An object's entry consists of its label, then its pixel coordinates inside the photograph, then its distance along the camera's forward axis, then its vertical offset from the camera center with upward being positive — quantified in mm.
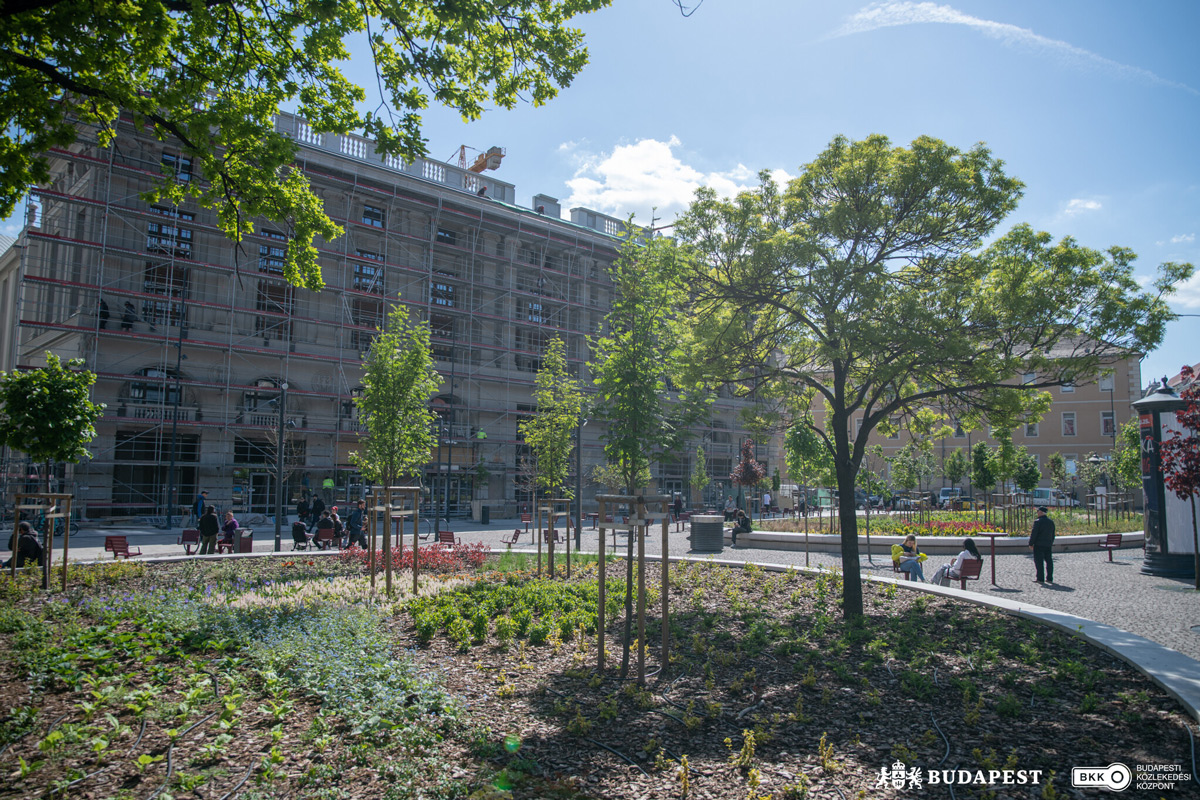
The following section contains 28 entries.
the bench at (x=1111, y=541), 17344 -1815
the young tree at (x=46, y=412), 11570 +900
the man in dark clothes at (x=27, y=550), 11875 -1500
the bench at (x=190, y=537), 17000 -1828
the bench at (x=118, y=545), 14883 -1765
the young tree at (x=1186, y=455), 12336 +287
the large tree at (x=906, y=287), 9078 +2543
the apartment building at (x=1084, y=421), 52094 +3862
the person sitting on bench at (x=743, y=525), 23422 -1957
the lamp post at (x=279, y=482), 18812 -477
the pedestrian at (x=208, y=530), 16750 -1595
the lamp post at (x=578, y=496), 20288 -971
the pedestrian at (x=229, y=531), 17770 -1736
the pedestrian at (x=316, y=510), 26141 -1691
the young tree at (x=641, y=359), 7992 +1281
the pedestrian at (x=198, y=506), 24252 -1481
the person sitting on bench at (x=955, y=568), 12234 -1815
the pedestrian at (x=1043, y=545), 13570 -1494
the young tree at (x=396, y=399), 13539 +1347
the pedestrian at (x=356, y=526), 17953 -1615
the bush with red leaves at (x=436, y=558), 14094 -2038
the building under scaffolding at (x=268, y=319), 26734 +6518
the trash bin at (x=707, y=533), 20328 -1938
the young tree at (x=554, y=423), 17469 +1151
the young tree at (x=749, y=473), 32312 -223
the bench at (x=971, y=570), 11953 -1755
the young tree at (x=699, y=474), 40781 -361
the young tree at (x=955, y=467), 43781 +164
